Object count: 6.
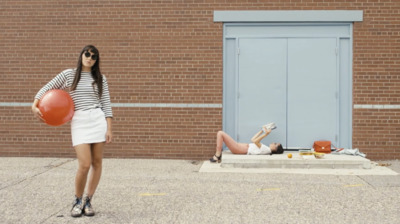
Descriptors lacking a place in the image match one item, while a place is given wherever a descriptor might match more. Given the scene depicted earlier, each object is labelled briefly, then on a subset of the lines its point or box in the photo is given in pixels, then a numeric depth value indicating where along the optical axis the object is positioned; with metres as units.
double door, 10.91
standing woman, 5.66
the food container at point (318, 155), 9.80
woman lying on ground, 10.09
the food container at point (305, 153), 9.99
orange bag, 10.61
